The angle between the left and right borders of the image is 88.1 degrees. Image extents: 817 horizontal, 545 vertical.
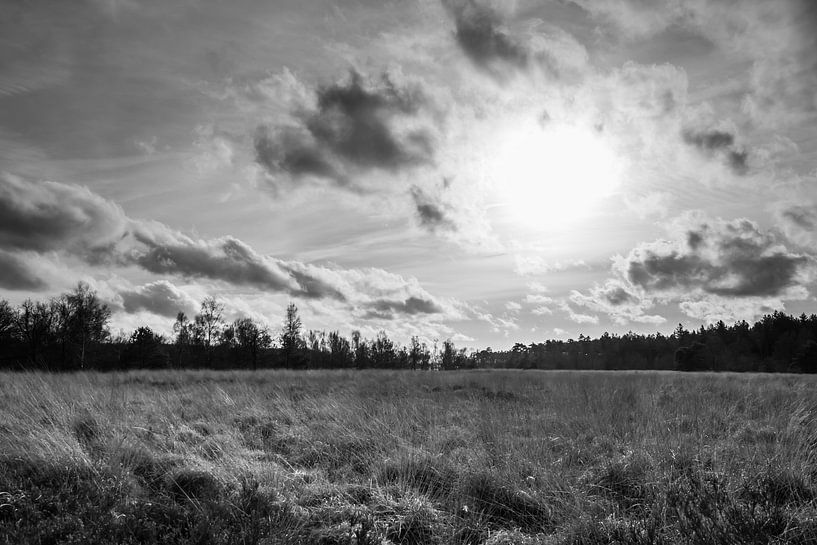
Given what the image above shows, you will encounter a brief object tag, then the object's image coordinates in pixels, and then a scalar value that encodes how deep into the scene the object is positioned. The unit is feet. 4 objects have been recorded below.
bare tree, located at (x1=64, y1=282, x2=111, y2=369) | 143.84
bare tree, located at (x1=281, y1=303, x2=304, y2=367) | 207.00
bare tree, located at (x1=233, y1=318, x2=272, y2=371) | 201.54
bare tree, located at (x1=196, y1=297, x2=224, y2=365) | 212.64
